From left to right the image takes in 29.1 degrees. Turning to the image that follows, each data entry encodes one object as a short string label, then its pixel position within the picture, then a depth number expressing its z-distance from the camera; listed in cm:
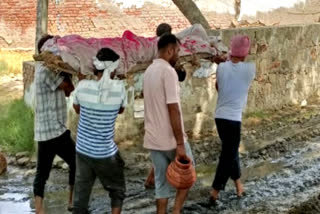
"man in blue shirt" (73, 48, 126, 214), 513
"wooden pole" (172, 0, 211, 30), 1048
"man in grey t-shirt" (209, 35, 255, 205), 622
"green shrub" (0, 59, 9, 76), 1327
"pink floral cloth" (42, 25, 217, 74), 573
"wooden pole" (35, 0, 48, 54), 1055
